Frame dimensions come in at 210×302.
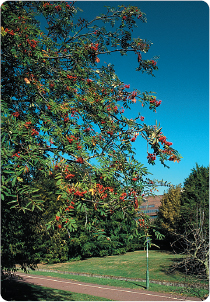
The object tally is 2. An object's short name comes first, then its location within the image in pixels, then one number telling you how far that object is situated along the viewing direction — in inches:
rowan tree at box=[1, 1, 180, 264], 151.1
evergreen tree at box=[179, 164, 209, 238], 1010.1
